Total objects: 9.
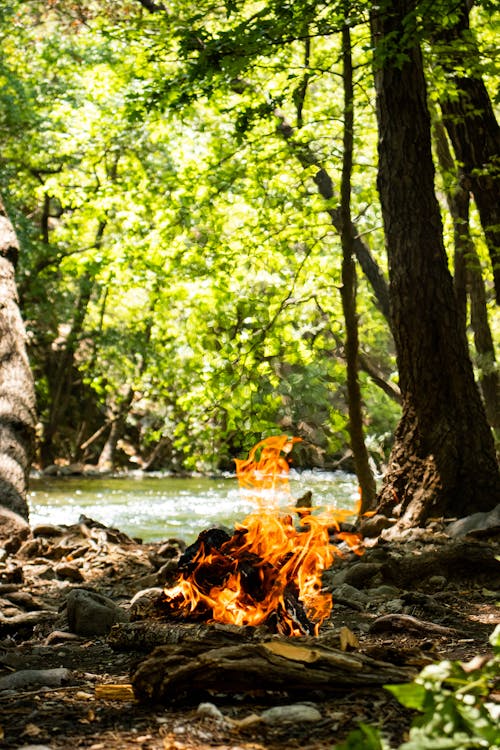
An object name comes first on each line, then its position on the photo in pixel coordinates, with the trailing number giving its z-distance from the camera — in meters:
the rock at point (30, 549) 8.06
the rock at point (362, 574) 6.33
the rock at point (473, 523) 7.23
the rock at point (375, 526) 8.14
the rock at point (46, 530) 9.34
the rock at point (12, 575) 6.93
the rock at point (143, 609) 4.84
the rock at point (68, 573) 7.50
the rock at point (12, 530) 8.07
